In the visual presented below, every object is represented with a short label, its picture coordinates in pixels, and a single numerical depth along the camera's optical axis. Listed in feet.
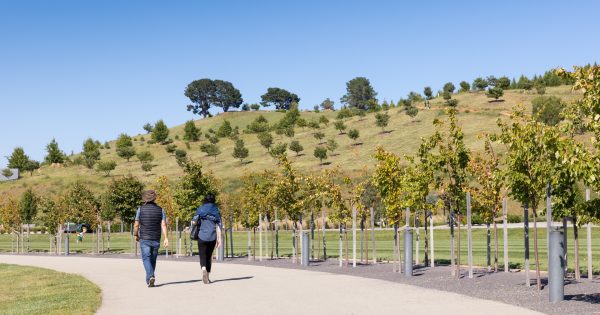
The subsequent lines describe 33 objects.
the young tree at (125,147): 440.86
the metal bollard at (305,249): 81.30
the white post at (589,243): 55.42
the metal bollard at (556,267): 45.17
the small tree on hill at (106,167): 375.78
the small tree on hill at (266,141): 395.55
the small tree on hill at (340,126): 419.54
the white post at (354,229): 78.84
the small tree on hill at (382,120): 398.01
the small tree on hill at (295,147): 367.78
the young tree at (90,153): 417.28
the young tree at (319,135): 396.98
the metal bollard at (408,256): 65.82
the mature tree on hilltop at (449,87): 516.32
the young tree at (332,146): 358.55
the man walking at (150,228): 57.00
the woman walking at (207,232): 59.88
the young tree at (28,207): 166.09
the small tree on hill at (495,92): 431.02
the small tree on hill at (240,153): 372.17
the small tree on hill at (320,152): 329.31
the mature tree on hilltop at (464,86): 512.63
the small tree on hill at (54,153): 444.14
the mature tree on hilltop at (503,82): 474.08
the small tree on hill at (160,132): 497.05
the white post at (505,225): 64.92
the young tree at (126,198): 124.06
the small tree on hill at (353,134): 374.38
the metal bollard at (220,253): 99.21
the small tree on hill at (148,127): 612.98
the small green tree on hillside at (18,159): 440.70
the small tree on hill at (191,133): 496.23
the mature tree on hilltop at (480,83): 488.02
